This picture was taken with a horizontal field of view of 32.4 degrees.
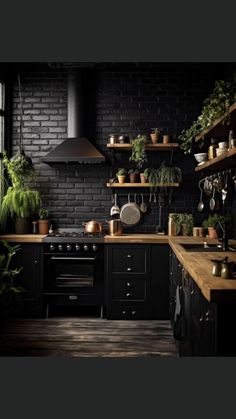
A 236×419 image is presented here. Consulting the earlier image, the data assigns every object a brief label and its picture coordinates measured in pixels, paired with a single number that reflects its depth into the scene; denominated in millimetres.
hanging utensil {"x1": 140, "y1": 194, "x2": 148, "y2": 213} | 5383
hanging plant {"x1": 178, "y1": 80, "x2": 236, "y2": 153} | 3211
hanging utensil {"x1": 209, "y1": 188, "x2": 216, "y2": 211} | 4617
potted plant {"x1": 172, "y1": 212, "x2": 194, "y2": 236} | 5129
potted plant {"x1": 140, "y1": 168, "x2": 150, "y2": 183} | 5236
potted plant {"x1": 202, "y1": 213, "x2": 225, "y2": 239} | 4705
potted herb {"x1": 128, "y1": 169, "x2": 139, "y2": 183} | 5273
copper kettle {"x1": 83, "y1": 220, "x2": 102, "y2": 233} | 5137
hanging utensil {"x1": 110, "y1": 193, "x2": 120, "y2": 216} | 5332
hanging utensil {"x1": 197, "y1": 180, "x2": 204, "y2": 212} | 5011
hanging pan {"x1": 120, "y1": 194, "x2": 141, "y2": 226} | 5359
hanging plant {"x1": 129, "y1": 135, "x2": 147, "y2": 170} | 5066
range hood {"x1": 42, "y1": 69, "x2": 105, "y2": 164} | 5066
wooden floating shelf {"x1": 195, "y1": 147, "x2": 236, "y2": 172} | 3047
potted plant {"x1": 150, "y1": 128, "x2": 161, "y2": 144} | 5176
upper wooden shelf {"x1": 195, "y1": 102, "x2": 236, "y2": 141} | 3025
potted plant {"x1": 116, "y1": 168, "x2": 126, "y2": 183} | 5246
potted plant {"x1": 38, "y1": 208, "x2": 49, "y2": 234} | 5234
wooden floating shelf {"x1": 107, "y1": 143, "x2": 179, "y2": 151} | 5070
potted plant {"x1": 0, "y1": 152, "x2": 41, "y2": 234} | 5055
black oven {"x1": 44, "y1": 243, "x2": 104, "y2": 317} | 4746
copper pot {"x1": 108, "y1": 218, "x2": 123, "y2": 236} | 4965
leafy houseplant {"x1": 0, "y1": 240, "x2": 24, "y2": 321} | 4273
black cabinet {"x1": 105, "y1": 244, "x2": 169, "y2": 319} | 4672
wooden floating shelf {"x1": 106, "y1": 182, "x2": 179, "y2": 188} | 5180
